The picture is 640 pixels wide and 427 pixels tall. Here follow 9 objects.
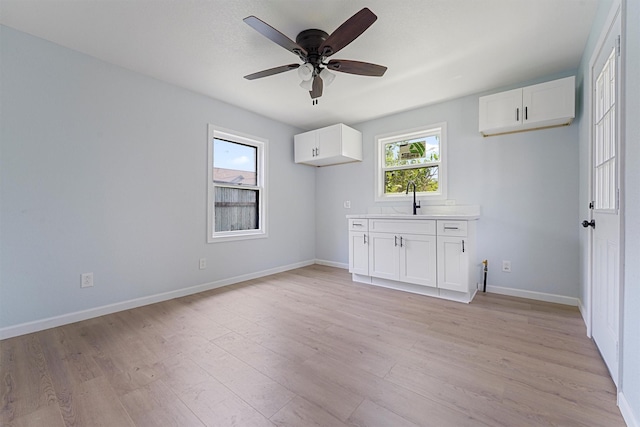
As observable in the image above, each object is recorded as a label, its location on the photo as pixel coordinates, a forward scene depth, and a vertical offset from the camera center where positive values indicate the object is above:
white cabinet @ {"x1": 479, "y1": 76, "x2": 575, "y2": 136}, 2.54 +1.10
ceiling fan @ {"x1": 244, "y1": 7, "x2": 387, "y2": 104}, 1.69 +1.23
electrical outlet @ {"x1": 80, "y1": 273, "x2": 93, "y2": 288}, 2.43 -0.63
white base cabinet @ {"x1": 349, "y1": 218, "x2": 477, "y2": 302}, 2.82 -0.49
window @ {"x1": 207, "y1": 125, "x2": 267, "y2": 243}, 3.46 +0.38
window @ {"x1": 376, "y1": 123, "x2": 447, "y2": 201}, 3.56 +0.73
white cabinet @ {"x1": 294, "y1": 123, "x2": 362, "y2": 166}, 3.98 +1.07
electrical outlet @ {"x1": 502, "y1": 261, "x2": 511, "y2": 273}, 3.06 -0.61
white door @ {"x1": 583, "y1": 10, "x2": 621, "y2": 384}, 1.46 +0.08
